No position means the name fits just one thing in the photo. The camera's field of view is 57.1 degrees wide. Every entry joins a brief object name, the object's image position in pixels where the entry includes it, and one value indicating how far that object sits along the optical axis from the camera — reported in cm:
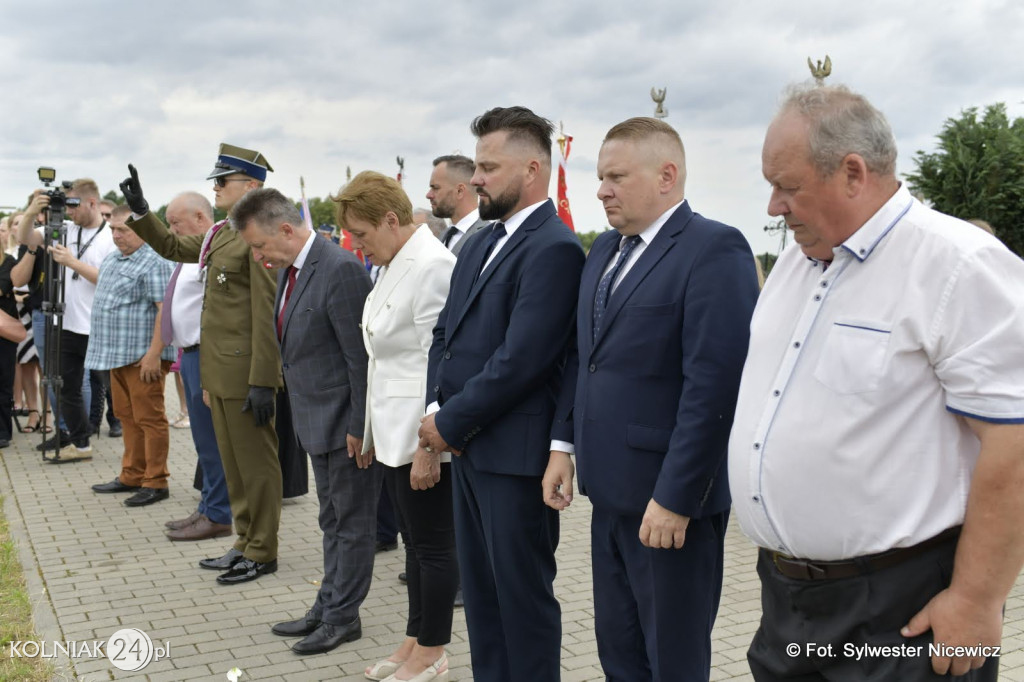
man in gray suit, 461
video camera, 843
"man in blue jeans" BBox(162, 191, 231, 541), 634
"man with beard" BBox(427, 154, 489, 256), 622
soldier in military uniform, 546
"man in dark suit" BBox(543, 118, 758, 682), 273
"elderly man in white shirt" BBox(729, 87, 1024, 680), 192
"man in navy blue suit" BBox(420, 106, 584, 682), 337
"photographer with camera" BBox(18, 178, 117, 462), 912
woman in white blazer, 412
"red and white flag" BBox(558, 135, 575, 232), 1041
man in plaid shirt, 750
